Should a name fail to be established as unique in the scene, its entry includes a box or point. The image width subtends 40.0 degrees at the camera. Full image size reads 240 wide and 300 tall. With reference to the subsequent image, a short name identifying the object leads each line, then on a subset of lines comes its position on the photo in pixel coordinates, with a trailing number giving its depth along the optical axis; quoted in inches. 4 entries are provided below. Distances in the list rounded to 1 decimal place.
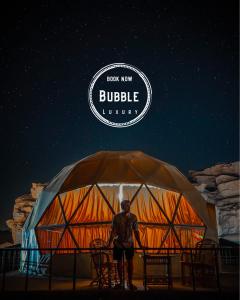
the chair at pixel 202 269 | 260.7
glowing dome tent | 414.1
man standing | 212.2
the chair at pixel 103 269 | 228.5
